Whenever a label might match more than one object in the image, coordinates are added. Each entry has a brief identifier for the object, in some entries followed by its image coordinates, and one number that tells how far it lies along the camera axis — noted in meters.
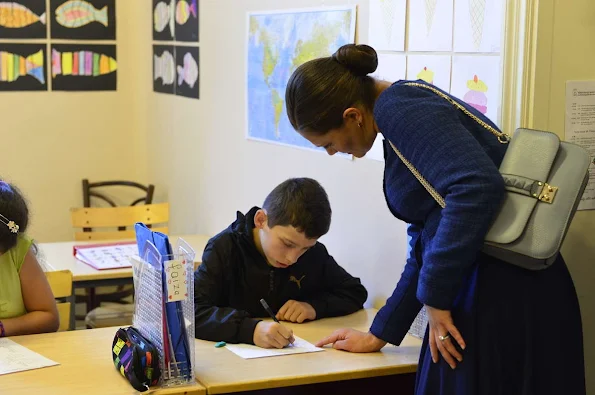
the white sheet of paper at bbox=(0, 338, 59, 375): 2.05
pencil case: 1.92
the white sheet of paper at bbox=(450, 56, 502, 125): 2.27
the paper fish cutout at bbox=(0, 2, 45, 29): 4.88
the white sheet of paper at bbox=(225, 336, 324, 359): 2.19
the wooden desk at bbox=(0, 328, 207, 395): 1.92
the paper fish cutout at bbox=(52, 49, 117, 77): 5.01
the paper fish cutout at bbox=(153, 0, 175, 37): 4.58
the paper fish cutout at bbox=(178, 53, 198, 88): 4.31
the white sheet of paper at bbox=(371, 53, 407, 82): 2.67
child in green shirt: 2.44
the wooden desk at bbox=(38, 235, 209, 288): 3.32
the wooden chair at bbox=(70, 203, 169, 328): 4.01
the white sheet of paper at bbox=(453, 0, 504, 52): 2.26
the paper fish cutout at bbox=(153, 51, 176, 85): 4.63
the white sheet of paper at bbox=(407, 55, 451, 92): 2.49
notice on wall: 2.18
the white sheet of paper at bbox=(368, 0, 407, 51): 2.66
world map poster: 3.04
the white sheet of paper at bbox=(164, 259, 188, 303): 1.93
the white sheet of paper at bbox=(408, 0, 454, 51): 2.47
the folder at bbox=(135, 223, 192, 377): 1.95
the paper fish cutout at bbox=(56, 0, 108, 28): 5.00
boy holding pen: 2.32
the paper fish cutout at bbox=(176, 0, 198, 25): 4.27
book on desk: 3.46
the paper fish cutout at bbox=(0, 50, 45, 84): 4.91
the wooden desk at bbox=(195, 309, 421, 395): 1.99
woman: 1.68
